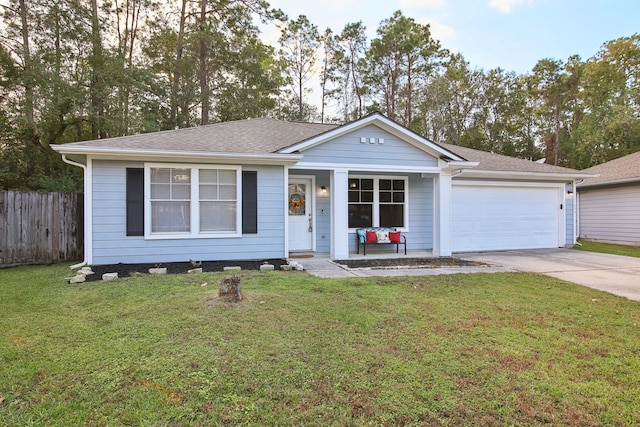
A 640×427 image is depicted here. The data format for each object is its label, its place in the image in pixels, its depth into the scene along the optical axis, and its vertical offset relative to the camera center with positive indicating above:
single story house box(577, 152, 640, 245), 12.45 +0.50
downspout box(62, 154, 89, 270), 6.83 -0.64
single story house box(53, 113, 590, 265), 7.12 +0.59
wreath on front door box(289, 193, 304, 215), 9.23 +0.36
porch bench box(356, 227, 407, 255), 8.94 -0.50
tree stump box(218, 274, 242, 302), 4.27 -0.90
